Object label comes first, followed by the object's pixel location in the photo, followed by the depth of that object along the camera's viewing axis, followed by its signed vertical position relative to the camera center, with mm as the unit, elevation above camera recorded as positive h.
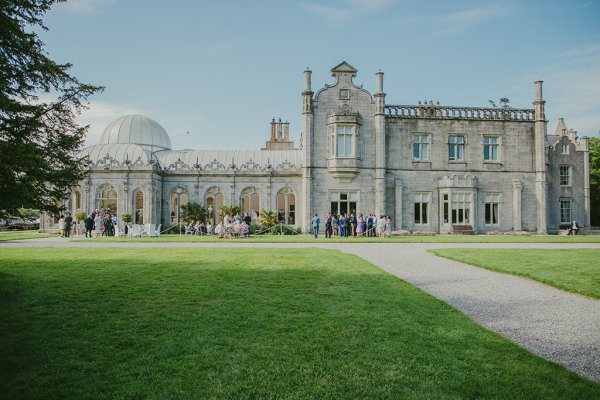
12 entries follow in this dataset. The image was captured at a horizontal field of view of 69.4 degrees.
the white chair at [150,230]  29438 -1143
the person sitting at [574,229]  34378 -1311
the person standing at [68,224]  28844 -714
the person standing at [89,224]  28641 -709
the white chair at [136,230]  28886 -1119
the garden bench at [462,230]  33438 -1333
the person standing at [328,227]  29145 -953
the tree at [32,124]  7301 +1709
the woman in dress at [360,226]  30828 -940
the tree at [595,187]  46969 +2742
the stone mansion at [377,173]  33250 +3214
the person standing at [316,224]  28209 -740
